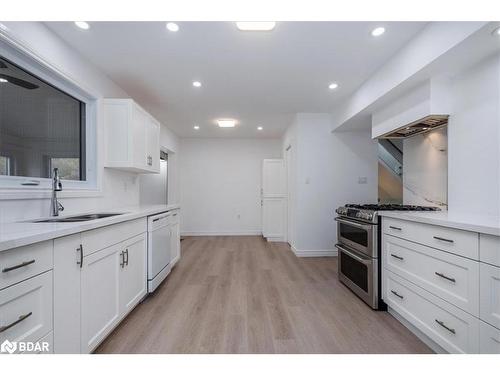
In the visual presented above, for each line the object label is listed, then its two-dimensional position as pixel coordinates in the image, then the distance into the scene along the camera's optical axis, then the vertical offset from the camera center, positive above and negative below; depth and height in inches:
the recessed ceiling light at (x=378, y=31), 73.5 +50.5
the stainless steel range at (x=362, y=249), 82.6 -24.5
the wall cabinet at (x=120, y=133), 100.0 +23.4
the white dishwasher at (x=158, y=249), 91.1 -26.6
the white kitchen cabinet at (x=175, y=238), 120.5 -27.8
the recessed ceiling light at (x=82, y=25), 72.0 +51.0
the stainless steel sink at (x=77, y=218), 65.2 -9.8
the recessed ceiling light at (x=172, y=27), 71.6 +50.4
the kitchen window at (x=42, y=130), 63.6 +19.3
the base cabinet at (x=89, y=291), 46.2 -25.7
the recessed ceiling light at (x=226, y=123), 167.9 +47.3
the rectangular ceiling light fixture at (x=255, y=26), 68.9 +48.9
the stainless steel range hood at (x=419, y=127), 84.4 +24.7
